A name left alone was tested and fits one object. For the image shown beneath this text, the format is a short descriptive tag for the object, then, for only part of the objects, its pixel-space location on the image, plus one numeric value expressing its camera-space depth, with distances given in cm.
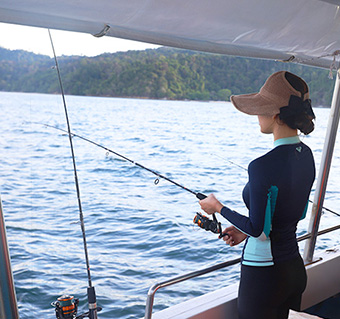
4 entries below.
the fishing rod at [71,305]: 146
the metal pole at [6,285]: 124
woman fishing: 134
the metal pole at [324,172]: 229
